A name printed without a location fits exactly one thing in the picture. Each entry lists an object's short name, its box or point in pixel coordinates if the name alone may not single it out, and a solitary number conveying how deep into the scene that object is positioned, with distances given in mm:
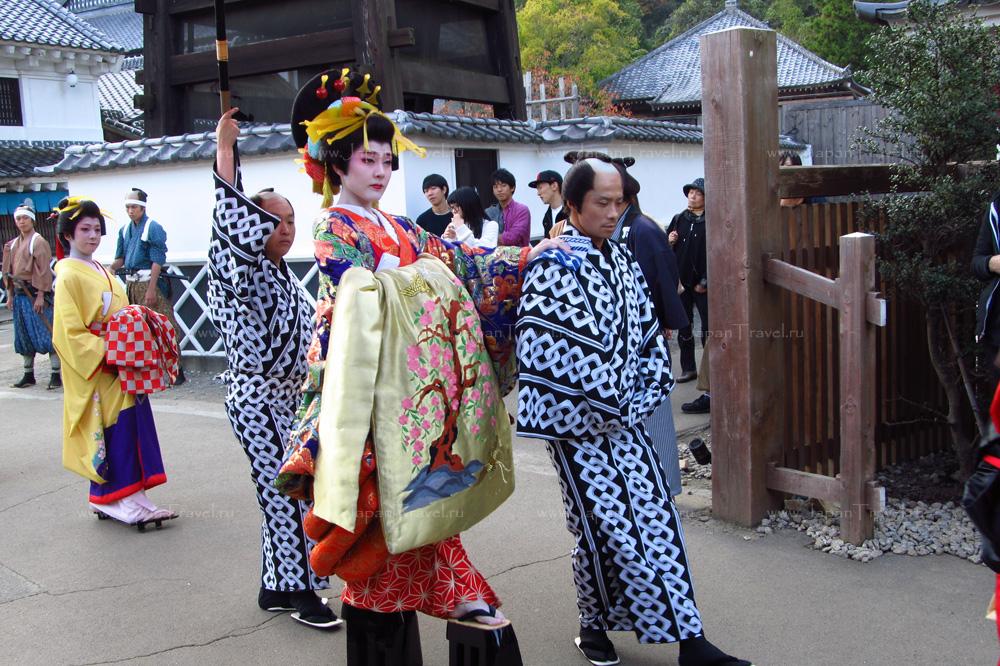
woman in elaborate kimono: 2939
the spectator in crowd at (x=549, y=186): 7688
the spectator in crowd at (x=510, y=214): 8203
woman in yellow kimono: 5047
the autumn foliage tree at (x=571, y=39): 30156
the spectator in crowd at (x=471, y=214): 7441
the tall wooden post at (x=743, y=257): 4285
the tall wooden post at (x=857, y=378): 4039
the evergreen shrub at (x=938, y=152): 4484
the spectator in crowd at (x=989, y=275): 4316
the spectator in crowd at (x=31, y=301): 9992
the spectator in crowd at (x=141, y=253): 9102
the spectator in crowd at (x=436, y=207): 8070
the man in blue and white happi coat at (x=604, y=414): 3127
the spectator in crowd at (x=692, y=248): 7547
